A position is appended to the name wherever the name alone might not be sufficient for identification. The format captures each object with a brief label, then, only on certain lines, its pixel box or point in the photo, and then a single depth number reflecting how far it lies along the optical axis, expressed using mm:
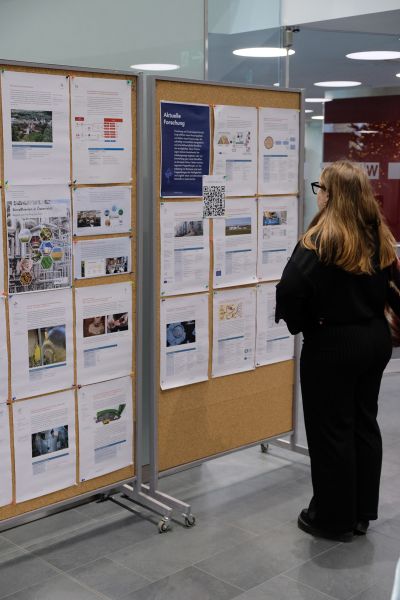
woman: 3201
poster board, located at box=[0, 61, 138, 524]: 2949
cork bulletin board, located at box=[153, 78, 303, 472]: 3512
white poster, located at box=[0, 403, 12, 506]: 3062
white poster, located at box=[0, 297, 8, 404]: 2984
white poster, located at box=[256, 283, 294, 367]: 4008
